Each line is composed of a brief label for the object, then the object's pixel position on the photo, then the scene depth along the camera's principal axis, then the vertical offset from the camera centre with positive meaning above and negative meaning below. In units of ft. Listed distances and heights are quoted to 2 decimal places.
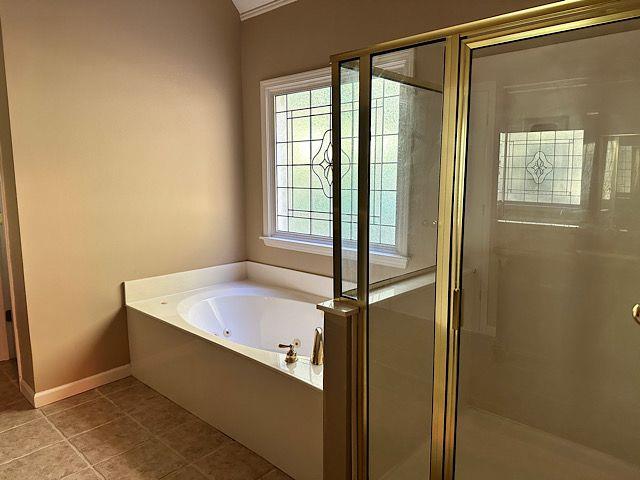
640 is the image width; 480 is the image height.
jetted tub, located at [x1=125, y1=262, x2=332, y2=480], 6.92 -3.20
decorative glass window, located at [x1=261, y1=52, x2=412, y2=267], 10.86 +0.34
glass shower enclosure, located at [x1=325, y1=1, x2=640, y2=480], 5.01 -0.93
